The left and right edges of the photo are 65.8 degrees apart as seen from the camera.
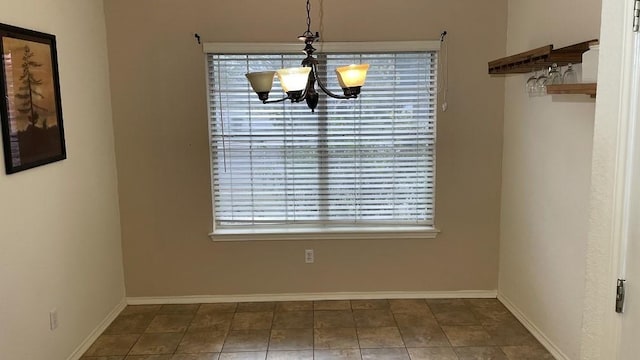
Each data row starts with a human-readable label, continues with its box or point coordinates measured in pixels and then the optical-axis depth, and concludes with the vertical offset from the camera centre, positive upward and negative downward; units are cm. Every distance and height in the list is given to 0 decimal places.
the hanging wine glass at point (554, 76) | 295 +34
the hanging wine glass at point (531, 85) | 326 +32
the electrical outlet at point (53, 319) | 294 -107
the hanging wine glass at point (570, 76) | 286 +32
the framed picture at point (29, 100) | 252 +22
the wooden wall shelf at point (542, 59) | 268 +42
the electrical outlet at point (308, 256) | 408 -100
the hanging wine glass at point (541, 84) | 318 +31
